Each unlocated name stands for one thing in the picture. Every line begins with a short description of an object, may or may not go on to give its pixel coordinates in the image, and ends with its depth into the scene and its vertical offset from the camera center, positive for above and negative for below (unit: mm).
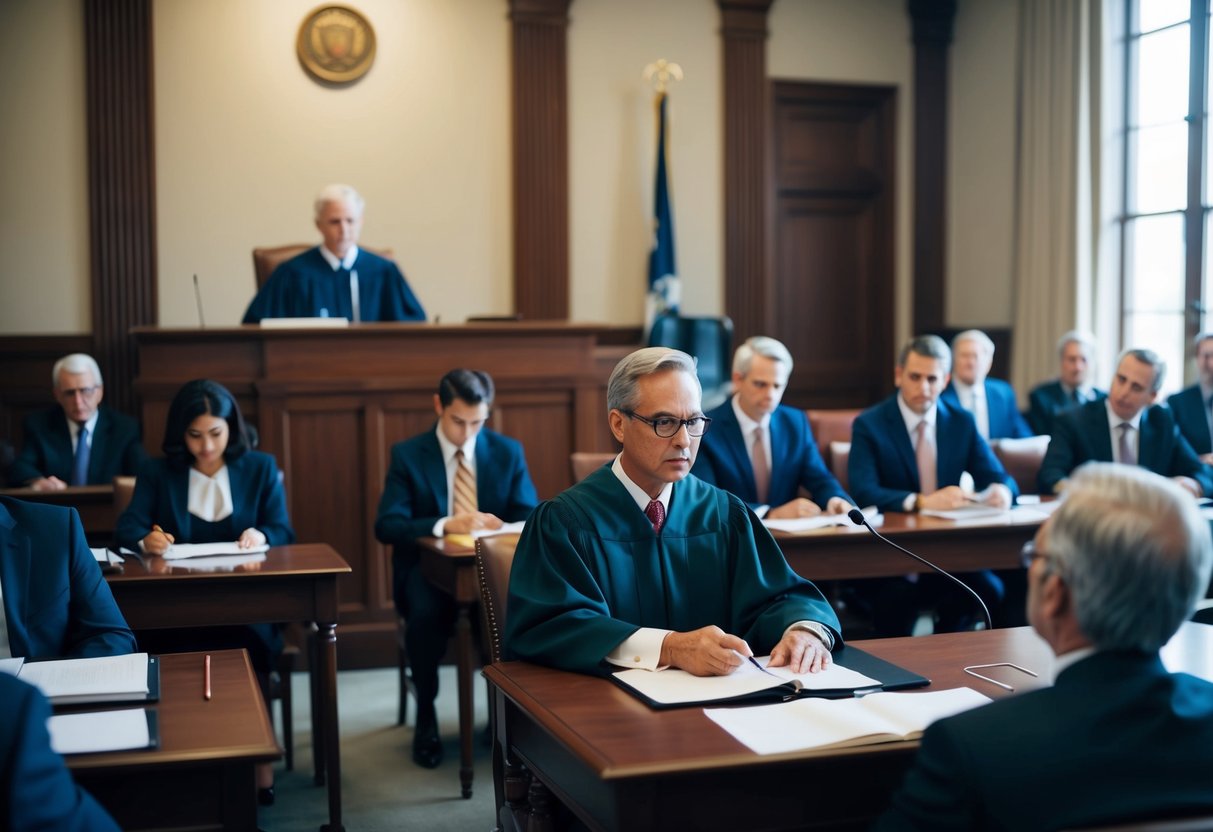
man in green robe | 2516 -479
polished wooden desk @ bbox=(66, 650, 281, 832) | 1913 -700
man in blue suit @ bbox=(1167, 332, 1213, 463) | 6062 -440
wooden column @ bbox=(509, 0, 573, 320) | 8305 +1091
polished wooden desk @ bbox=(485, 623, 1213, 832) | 1842 -686
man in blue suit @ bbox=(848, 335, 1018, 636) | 5105 -518
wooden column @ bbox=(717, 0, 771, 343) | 8773 +1072
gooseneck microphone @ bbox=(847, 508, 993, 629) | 2658 -416
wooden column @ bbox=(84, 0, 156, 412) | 7594 +869
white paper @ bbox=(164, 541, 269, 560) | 3961 -718
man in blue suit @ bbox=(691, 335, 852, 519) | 5020 -501
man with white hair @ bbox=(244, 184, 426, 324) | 6535 +227
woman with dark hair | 4297 -569
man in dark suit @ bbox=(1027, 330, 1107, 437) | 6992 -385
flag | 8484 +429
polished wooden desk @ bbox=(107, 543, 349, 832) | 3582 -792
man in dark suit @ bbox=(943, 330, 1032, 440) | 6680 -398
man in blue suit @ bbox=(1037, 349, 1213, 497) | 5328 -496
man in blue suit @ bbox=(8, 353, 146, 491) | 6125 -538
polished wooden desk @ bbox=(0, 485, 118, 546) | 4934 -709
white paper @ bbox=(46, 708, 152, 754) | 1936 -644
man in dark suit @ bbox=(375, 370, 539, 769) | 4516 -663
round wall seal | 7965 +1761
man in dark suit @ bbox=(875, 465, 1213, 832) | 1601 -518
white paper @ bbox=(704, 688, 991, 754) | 1928 -642
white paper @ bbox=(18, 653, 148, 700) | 2195 -635
